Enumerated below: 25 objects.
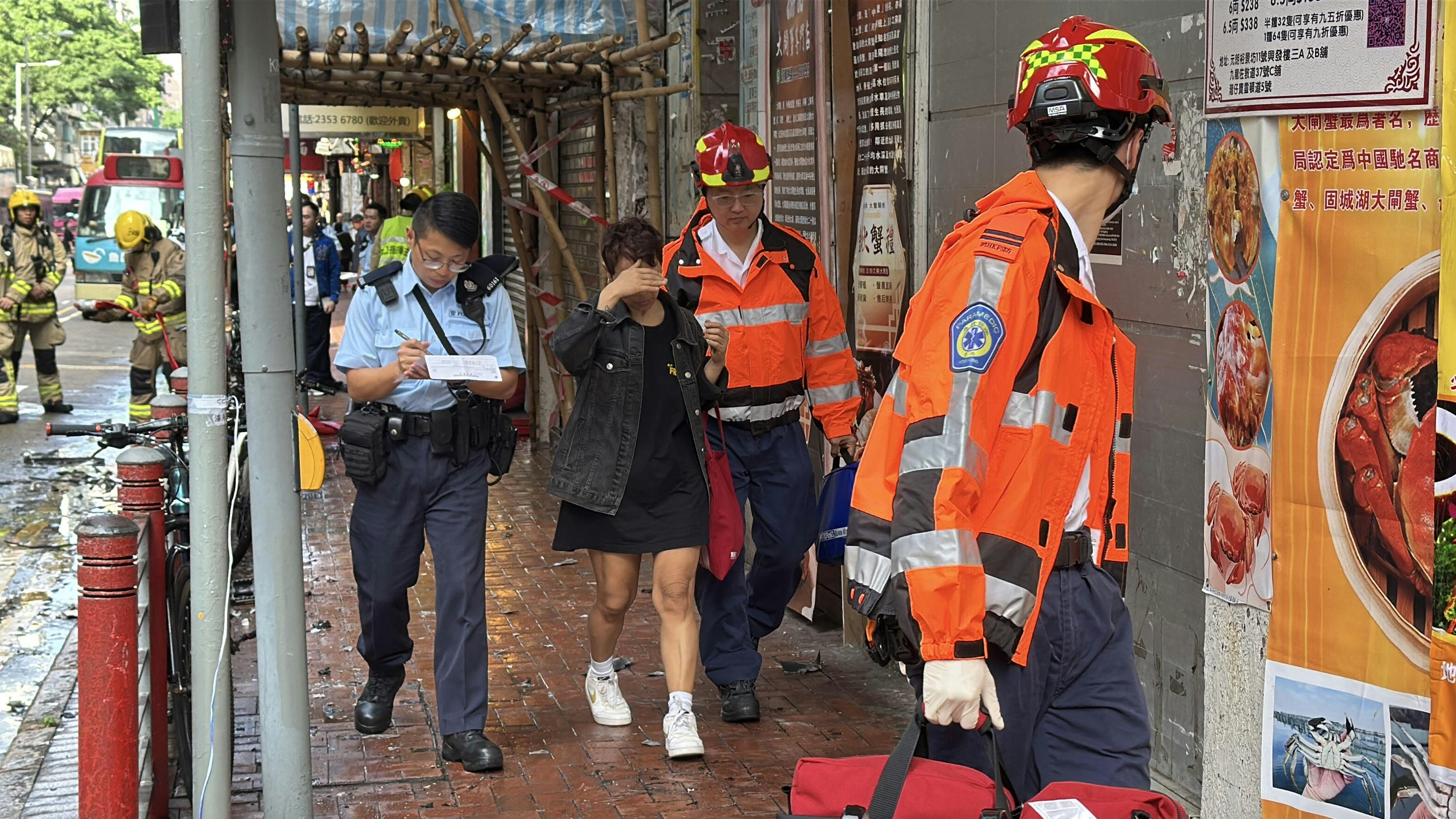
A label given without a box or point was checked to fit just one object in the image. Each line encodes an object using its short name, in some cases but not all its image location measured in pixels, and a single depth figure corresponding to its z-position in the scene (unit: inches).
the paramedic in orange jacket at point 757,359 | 236.1
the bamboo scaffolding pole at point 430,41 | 345.4
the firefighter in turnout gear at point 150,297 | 534.0
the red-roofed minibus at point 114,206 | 1165.1
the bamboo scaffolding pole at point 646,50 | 344.2
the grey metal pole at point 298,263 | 529.7
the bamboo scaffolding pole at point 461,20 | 360.2
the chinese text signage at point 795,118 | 287.1
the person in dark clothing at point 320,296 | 663.8
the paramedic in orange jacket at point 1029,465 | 105.5
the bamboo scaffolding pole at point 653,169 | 388.8
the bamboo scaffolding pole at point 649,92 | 345.7
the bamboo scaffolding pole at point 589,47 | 353.1
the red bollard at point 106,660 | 165.2
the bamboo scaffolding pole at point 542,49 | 355.6
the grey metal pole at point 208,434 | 168.1
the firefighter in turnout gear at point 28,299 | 604.4
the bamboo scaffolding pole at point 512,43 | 348.2
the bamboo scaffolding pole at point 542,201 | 394.6
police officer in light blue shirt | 214.4
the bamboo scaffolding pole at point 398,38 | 347.9
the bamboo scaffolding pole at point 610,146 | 386.9
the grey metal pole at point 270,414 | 180.5
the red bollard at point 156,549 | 189.5
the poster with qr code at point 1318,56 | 139.6
